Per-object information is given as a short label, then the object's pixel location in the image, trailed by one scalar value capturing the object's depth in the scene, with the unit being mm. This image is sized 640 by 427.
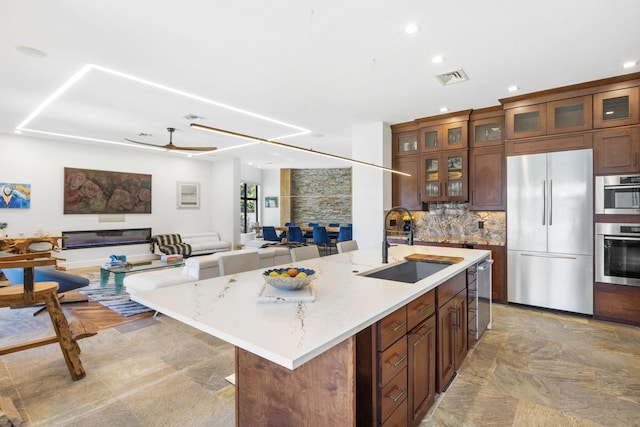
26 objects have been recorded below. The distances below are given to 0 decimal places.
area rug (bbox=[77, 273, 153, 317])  4098
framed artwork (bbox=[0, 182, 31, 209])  6277
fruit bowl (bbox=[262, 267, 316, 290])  1678
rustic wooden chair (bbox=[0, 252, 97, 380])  2352
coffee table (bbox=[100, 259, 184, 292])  4789
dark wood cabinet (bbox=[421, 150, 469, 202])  4926
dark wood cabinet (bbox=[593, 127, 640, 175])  3570
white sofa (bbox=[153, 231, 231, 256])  8796
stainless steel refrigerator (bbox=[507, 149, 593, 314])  3830
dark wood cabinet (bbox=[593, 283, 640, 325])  3551
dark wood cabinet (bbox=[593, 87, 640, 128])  3588
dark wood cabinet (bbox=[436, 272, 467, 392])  2131
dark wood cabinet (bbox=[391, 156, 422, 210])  5387
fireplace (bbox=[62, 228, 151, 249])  7113
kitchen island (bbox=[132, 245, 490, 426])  1176
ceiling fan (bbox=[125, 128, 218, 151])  5305
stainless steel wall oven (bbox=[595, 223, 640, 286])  3520
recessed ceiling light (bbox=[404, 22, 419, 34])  2674
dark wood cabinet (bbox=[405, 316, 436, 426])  1760
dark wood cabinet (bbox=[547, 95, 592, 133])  3855
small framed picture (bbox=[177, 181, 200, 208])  9148
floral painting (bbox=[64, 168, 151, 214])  7152
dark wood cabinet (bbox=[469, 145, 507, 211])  4605
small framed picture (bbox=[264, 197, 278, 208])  12375
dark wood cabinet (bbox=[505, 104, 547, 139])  4141
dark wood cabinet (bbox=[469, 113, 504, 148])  4688
